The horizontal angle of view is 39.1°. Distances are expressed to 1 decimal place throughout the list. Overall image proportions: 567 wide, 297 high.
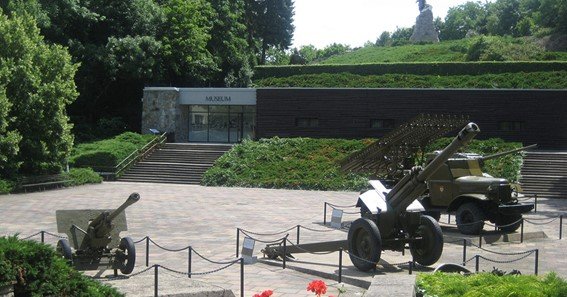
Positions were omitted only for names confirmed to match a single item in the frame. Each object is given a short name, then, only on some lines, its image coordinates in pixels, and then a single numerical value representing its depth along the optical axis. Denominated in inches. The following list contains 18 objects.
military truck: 747.4
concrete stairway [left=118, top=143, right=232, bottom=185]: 1455.8
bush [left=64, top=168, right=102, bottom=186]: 1345.7
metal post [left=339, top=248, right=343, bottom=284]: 502.5
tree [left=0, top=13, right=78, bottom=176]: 1168.8
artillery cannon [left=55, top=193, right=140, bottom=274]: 486.3
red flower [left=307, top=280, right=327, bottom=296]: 274.4
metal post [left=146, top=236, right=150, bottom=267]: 550.6
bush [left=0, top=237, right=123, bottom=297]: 305.5
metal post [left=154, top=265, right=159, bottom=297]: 410.3
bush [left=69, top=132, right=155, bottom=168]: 1485.0
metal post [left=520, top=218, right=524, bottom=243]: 732.4
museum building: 1512.1
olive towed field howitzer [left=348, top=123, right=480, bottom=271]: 528.7
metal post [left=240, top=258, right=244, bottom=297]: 447.8
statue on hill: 2903.5
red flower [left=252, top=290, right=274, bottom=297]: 259.0
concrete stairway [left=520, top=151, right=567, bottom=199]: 1234.0
